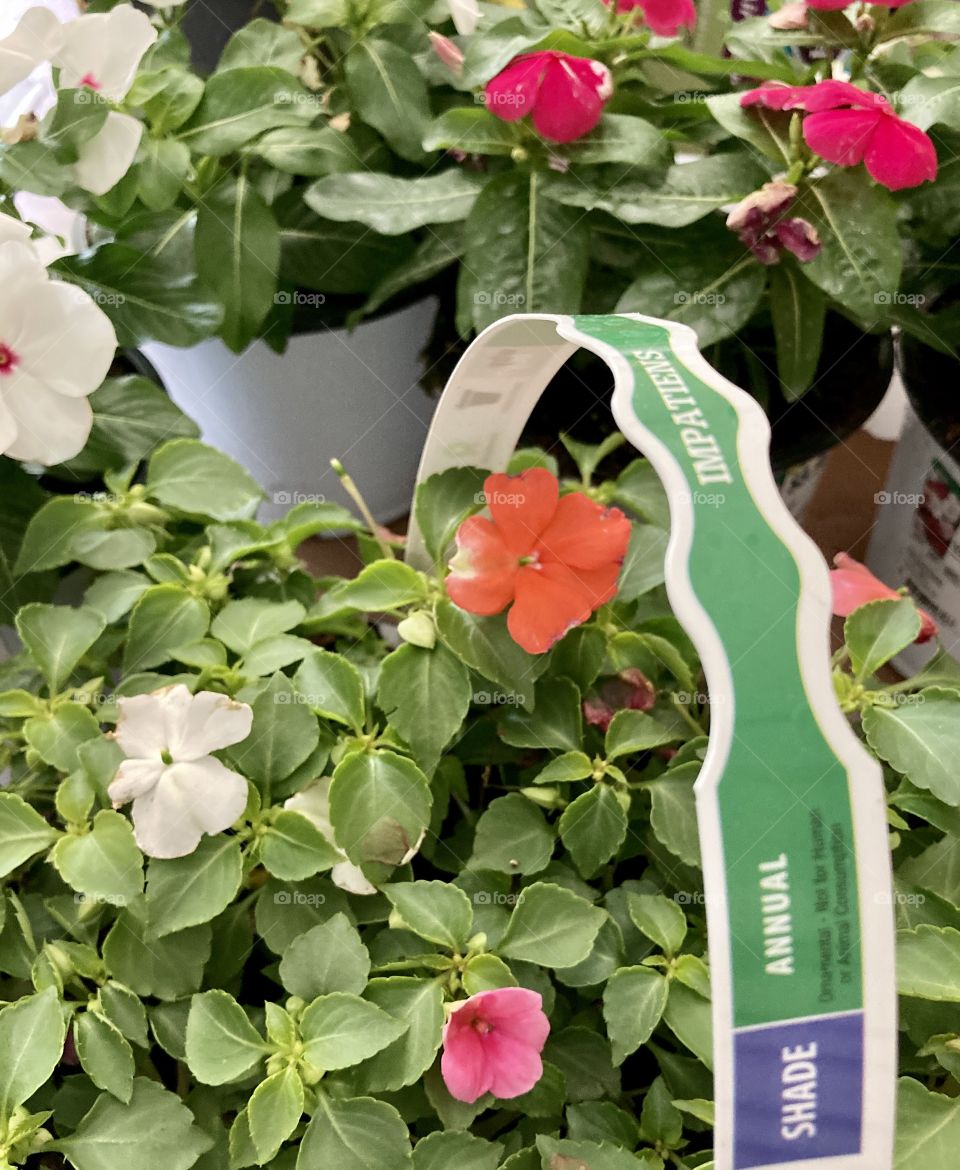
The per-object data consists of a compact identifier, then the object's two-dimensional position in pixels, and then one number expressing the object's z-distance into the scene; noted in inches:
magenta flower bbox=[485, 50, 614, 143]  22.7
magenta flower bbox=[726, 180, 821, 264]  22.8
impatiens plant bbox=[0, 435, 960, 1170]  14.9
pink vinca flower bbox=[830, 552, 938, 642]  19.1
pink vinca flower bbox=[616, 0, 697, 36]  24.2
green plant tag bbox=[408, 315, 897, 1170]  9.3
